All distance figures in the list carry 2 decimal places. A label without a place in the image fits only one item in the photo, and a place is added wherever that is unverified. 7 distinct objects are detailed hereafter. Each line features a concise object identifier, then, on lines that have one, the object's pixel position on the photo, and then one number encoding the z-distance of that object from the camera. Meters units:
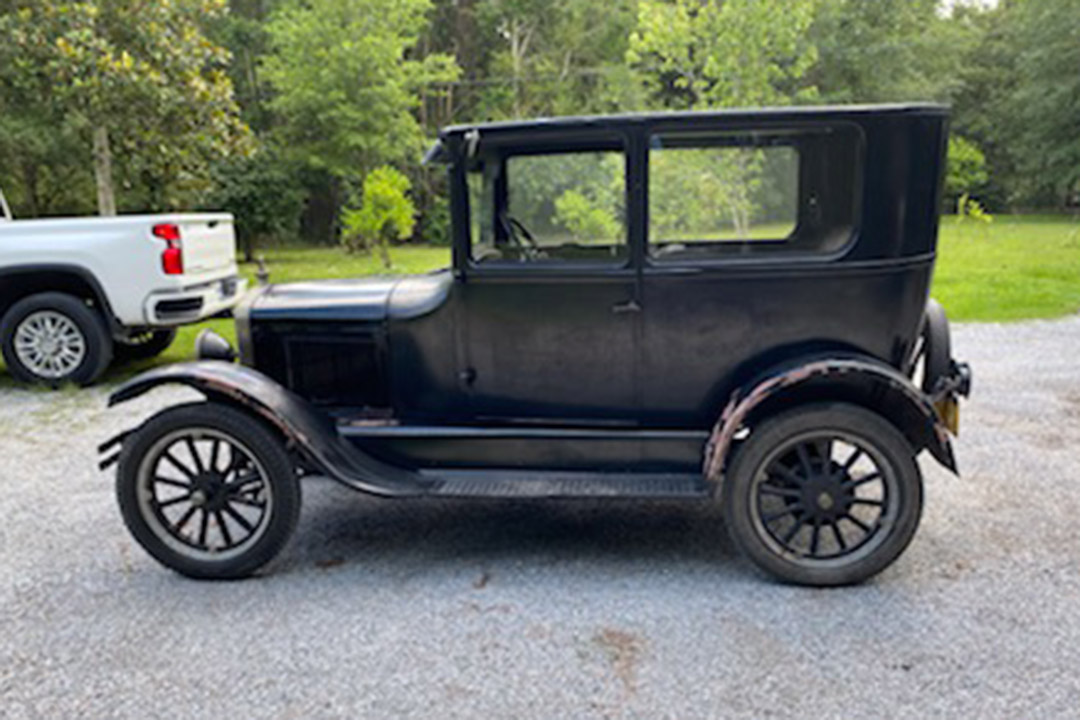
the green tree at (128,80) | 10.90
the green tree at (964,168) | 28.94
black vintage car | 3.51
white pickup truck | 7.27
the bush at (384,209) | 18.33
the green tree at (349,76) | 22.70
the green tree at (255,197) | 22.31
